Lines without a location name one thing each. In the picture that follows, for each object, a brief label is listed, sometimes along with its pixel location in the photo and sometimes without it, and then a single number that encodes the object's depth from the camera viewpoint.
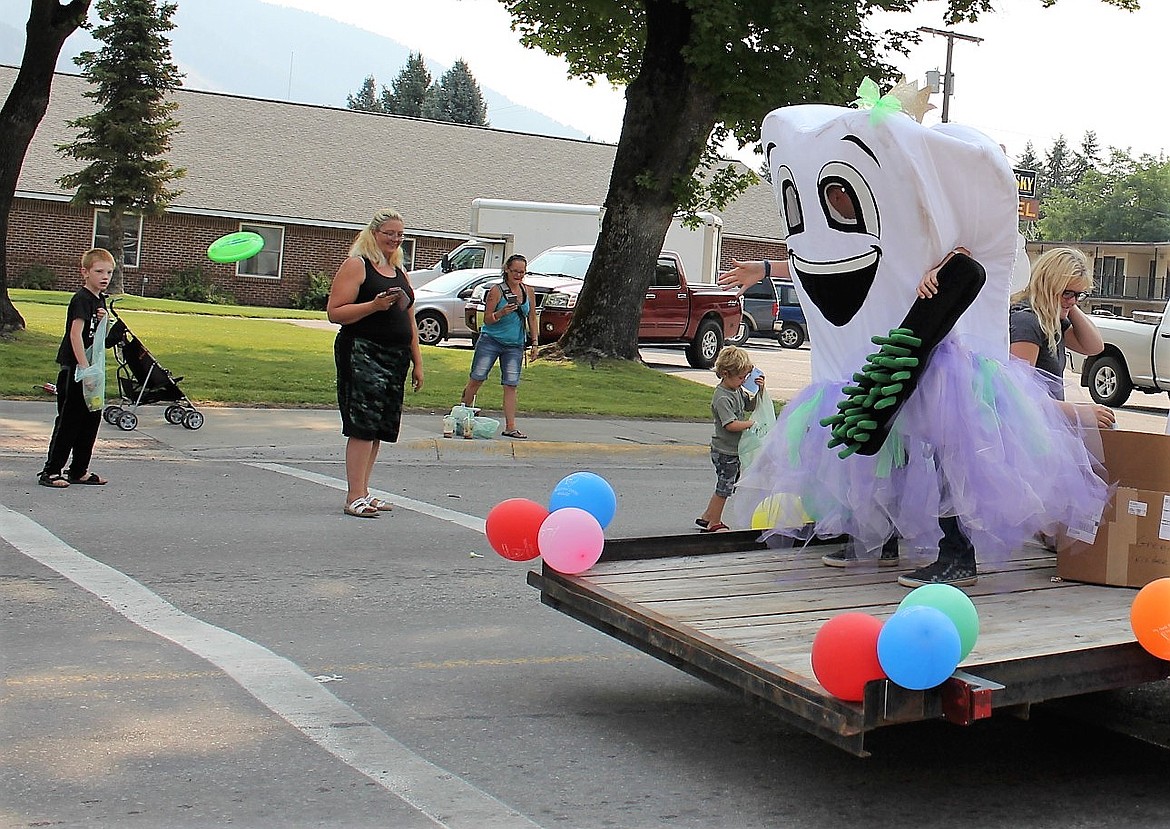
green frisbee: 12.45
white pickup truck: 20.72
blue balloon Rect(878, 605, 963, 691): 3.71
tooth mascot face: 5.23
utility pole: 41.25
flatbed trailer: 3.86
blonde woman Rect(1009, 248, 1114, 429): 6.29
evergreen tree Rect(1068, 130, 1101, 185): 143.25
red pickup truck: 25.38
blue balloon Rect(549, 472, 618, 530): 5.72
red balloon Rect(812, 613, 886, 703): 3.75
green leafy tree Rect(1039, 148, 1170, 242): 89.88
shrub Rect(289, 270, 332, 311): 39.47
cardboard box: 5.20
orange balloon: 4.11
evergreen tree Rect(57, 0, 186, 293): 35.31
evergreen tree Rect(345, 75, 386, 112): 97.50
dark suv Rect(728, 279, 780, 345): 33.81
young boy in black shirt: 9.59
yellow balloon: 5.72
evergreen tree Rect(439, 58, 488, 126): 86.25
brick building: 37.72
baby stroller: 12.40
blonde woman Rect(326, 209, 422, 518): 8.80
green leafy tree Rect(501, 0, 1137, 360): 17.77
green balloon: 3.89
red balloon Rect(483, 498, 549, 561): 5.46
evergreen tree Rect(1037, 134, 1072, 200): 143.12
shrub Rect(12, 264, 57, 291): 35.72
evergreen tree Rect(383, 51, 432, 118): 87.56
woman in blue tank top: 13.71
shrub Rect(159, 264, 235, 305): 37.66
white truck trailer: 33.75
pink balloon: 5.22
